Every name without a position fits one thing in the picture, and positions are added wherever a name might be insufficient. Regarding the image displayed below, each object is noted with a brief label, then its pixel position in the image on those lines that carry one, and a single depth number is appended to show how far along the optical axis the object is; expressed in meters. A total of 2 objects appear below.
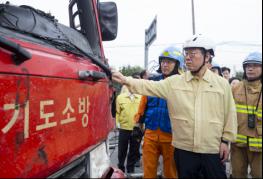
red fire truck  0.74
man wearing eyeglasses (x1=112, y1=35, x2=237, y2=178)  1.77
